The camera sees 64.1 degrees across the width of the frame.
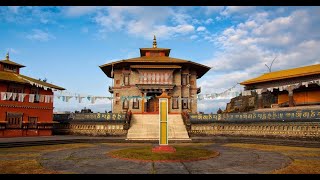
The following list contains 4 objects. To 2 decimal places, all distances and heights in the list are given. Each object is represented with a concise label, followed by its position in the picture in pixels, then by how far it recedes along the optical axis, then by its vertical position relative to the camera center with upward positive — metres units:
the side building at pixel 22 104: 26.16 +0.49
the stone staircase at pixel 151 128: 25.25 -2.11
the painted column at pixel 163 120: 16.23 -0.77
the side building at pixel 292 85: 27.69 +2.76
